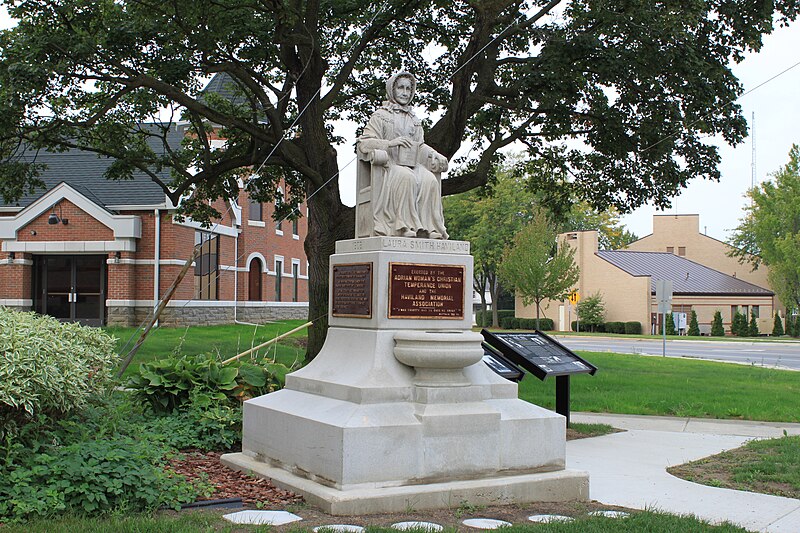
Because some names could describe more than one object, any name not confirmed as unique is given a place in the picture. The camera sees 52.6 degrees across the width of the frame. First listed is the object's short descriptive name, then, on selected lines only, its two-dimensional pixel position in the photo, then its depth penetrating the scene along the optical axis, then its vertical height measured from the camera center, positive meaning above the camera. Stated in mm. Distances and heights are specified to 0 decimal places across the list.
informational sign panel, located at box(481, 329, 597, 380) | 10203 -622
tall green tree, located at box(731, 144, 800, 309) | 54412 +5646
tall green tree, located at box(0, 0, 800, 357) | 15000 +4607
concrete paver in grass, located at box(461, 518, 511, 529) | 5983 -1621
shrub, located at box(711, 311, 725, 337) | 51344 -1259
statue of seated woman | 7852 +1369
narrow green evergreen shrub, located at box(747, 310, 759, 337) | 52594 -1406
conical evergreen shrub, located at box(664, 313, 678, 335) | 52438 -1223
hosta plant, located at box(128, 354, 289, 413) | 9203 -881
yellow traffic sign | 48059 +588
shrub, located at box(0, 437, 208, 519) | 5723 -1314
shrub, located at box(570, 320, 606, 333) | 54012 -1403
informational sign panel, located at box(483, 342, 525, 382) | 9781 -723
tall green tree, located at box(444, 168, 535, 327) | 58344 +6453
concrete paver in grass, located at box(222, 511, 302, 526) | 5812 -1550
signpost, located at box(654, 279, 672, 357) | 27469 +478
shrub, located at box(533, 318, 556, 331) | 57500 -1226
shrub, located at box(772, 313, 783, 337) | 54444 -1317
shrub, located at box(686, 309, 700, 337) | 52750 -1357
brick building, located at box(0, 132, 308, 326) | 28156 +1892
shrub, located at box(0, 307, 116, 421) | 6215 -504
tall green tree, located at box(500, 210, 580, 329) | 49000 +2407
